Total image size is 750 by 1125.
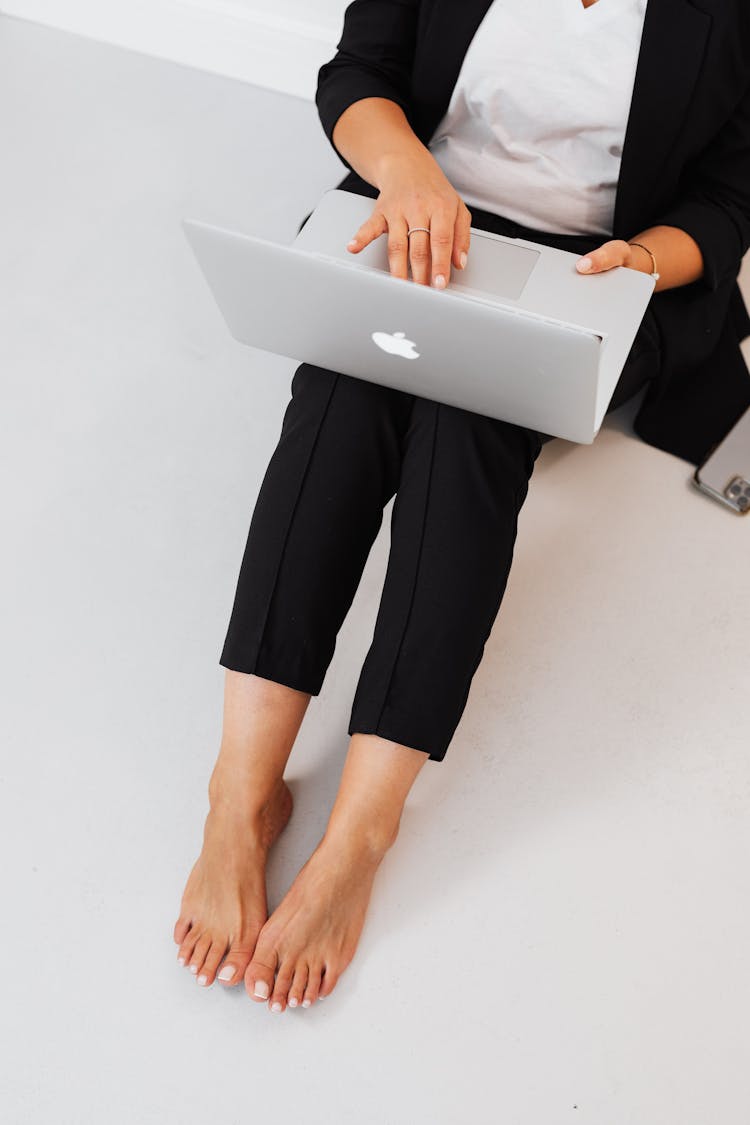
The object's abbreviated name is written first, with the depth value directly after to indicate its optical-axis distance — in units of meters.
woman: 1.05
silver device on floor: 1.41
